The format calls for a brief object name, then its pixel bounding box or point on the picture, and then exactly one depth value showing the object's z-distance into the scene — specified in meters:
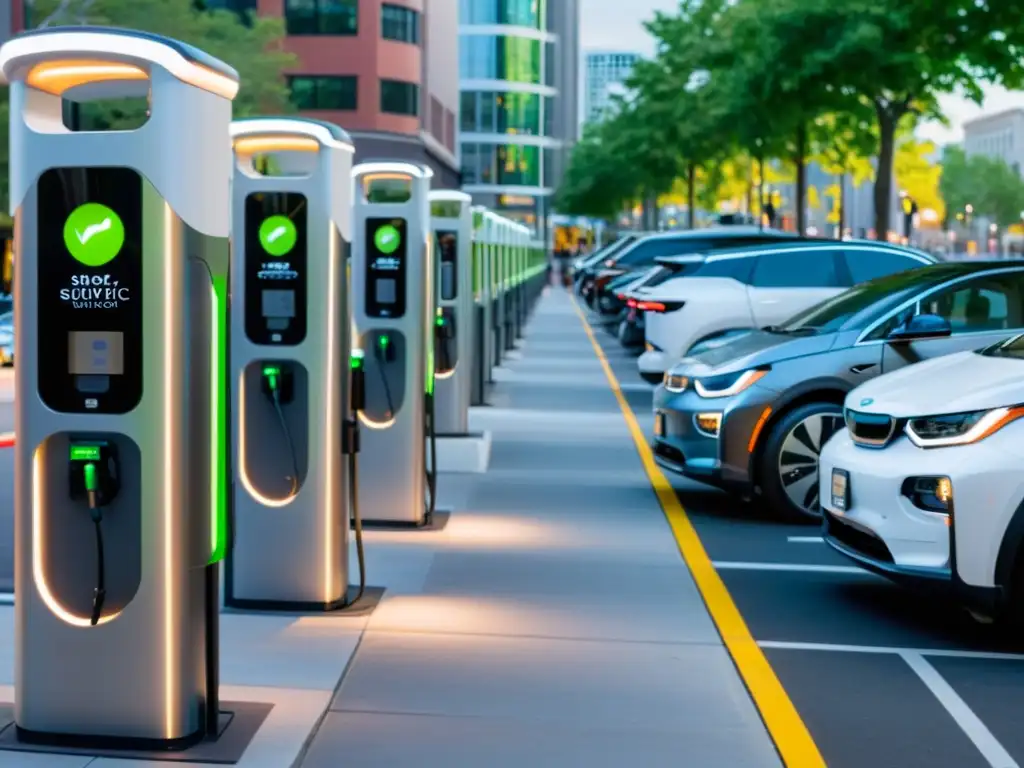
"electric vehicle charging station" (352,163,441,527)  11.34
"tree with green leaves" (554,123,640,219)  86.06
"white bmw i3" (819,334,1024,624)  7.72
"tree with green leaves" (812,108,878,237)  37.53
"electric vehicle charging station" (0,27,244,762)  5.73
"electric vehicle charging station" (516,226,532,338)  41.69
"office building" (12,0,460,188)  70.50
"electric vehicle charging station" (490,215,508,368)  24.48
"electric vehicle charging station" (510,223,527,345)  35.05
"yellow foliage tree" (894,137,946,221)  72.81
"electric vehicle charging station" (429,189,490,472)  14.75
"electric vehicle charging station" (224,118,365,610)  8.32
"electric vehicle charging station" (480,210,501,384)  21.91
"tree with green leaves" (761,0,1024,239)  27.69
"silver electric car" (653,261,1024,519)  11.59
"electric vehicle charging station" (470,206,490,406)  20.20
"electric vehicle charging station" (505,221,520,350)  32.16
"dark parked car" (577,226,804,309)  26.83
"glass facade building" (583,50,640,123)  69.95
